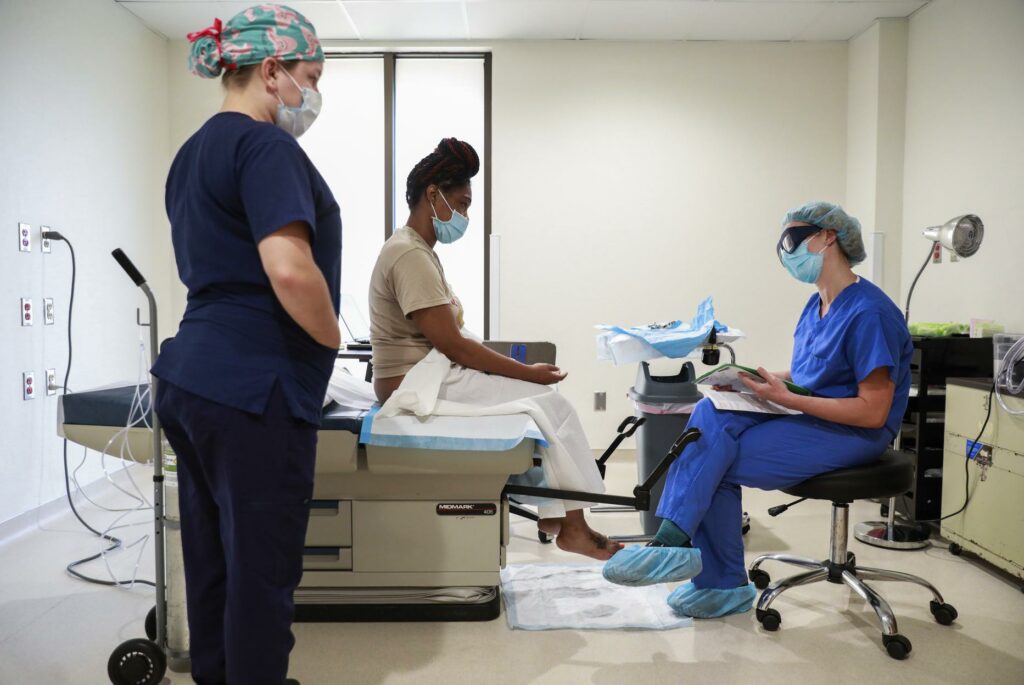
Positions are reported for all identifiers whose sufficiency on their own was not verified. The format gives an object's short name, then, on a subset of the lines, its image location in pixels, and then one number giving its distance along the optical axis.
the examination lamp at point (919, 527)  2.85
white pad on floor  2.32
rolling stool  2.16
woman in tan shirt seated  2.21
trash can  3.04
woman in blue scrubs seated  2.18
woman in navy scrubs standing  1.26
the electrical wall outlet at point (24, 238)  3.27
